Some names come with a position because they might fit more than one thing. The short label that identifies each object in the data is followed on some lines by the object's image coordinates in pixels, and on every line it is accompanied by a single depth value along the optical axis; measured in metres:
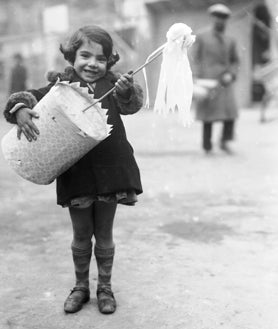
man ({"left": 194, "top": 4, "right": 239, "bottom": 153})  7.96
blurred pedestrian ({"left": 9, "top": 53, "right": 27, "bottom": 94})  15.30
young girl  2.70
